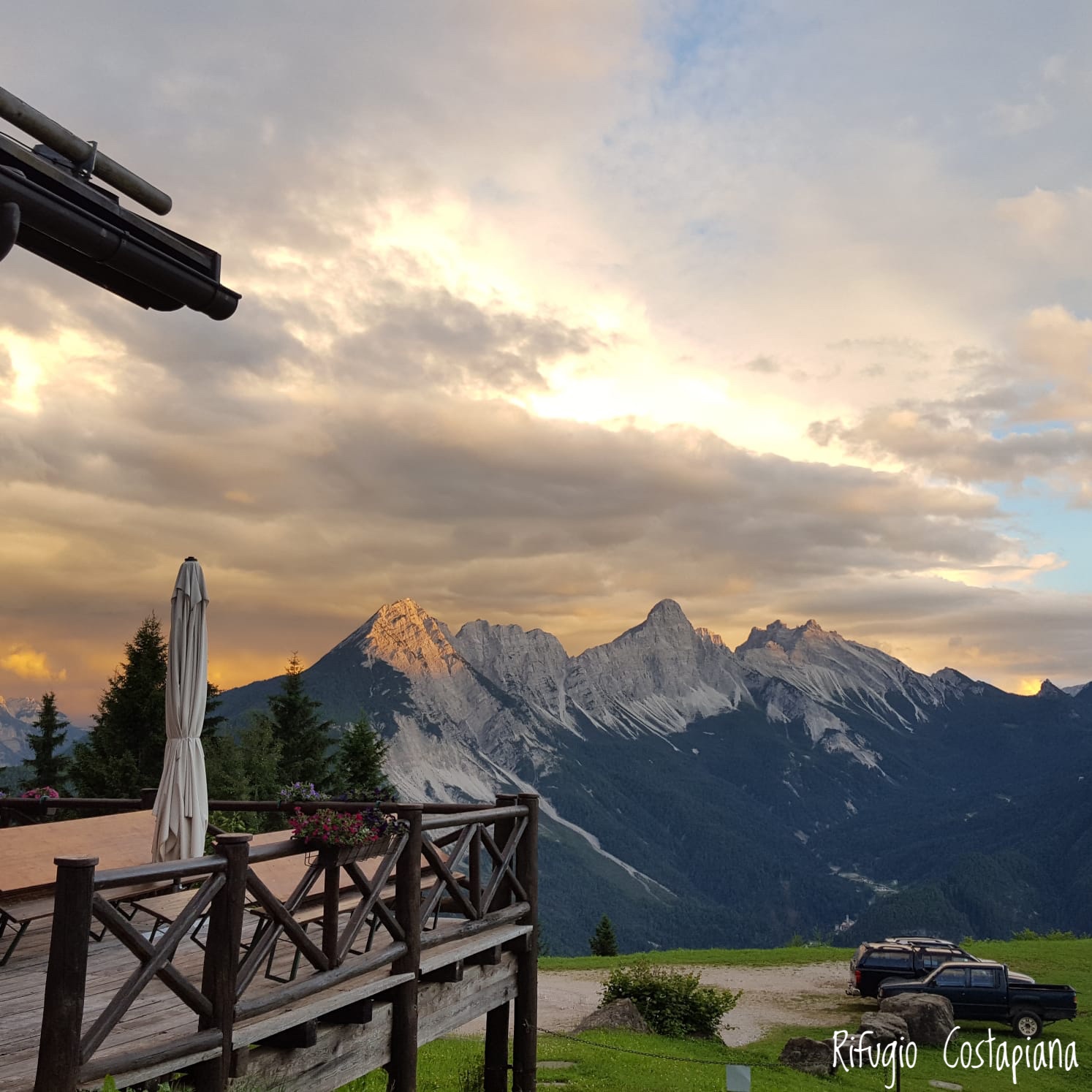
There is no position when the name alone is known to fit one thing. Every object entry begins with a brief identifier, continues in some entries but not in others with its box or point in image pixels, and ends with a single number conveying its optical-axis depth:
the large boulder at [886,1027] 22.28
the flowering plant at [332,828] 7.93
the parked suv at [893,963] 27.12
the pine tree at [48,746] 52.97
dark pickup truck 24.91
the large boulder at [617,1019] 21.91
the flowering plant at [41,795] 13.19
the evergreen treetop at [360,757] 50.75
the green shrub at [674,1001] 22.69
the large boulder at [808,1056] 20.33
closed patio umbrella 10.00
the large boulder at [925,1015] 23.84
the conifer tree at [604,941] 43.88
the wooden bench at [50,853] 8.77
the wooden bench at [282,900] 8.98
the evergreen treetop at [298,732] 56.59
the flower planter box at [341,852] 7.96
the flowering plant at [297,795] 10.84
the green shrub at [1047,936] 41.69
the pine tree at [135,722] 43.53
